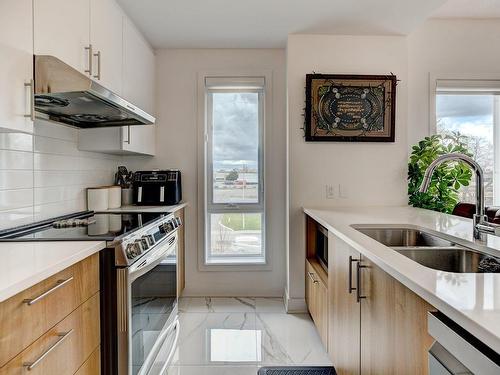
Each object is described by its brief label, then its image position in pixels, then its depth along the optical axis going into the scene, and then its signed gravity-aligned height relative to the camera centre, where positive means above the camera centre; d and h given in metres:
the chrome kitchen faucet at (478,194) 1.34 -0.04
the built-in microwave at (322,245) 2.40 -0.45
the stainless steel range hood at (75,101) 1.48 +0.43
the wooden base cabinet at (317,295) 2.12 -0.77
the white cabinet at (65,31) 1.52 +0.76
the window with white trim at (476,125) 3.25 +0.57
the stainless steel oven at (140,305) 1.51 -0.61
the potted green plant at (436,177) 2.92 +0.07
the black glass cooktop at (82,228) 1.51 -0.22
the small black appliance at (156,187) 2.99 -0.03
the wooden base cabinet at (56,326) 0.92 -0.45
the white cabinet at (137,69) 2.55 +0.94
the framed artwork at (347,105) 2.89 +0.67
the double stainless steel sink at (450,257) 1.27 -0.29
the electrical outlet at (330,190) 2.96 -0.05
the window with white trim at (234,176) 3.35 +0.08
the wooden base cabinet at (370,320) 0.97 -0.49
